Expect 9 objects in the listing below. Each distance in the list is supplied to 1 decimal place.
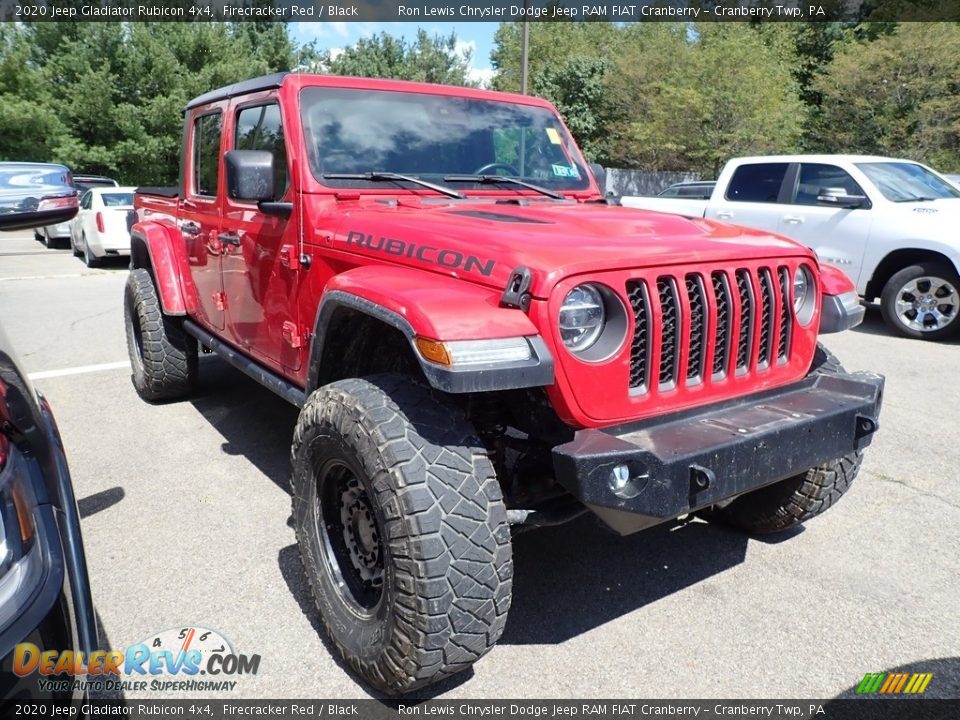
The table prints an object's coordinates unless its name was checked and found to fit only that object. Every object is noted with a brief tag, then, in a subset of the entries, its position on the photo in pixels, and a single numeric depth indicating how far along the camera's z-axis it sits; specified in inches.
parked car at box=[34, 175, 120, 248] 652.9
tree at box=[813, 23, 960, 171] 852.0
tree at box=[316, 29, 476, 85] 1408.7
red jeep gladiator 84.1
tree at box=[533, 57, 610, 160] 1249.4
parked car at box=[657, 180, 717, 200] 470.3
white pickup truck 291.9
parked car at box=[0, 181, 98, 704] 59.6
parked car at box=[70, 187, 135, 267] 512.7
